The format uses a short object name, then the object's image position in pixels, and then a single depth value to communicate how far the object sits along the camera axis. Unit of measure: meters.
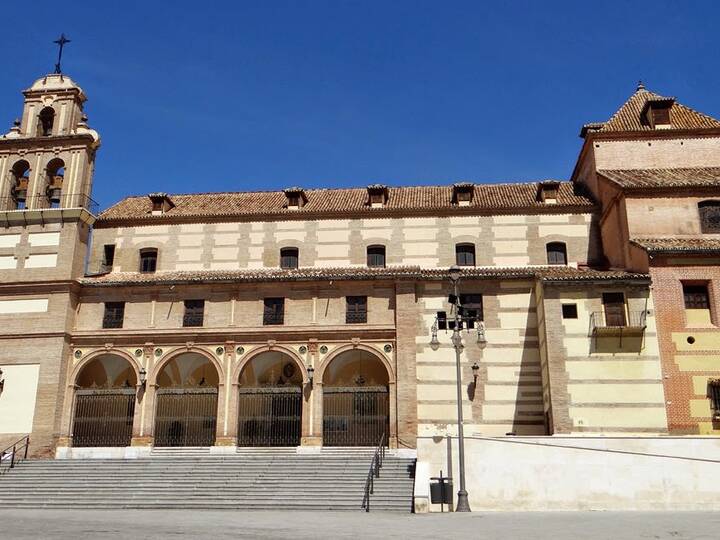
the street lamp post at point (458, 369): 20.67
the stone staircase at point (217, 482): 22.58
